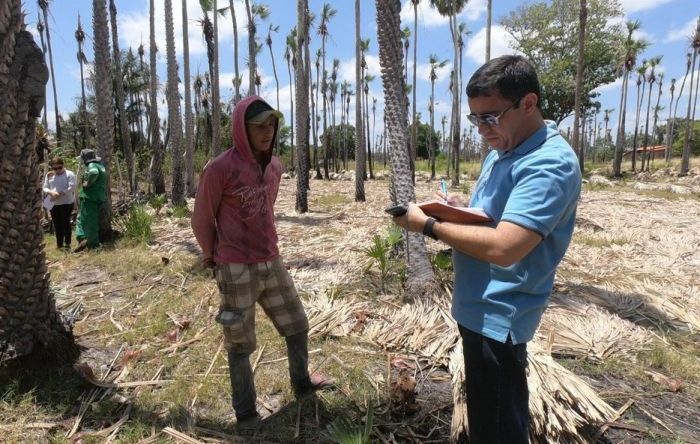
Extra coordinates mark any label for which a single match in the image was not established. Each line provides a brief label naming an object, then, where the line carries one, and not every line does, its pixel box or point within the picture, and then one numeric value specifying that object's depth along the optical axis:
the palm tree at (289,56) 31.84
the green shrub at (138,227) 9.00
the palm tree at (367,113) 34.69
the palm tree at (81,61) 32.03
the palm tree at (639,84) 36.22
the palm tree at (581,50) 13.75
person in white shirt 8.48
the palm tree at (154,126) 17.17
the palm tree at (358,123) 16.38
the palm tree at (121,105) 15.91
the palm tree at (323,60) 30.52
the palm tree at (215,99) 16.67
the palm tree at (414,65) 26.65
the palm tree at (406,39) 29.93
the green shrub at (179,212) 11.62
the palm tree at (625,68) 27.44
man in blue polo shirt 1.55
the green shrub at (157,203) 12.12
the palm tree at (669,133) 44.05
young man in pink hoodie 2.90
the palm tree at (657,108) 46.27
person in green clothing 8.45
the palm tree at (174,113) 14.19
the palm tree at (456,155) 24.48
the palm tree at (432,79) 36.31
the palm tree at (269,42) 34.97
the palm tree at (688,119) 27.69
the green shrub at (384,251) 6.02
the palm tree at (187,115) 15.95
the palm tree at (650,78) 37.41
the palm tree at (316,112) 31.49
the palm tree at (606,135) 71.62
